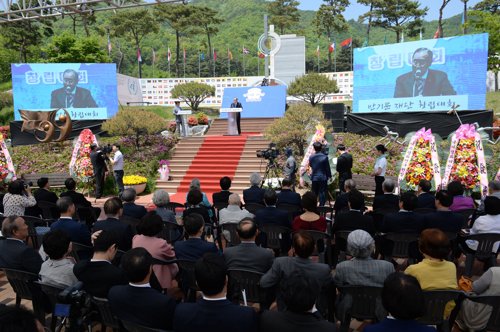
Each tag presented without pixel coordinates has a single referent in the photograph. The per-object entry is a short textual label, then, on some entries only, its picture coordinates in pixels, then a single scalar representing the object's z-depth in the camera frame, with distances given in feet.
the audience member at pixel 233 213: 17.61
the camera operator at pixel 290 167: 30.89
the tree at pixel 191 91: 100.53
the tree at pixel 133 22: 138.72
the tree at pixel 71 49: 99.04
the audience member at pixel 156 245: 13.24
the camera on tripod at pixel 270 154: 34.86
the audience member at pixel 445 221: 15.71
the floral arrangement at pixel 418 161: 30.91
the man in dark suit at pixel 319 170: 28.37
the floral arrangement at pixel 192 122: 66.49
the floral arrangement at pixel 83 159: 39.96
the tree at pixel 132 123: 46.68
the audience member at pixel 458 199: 18.86
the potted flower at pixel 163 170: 43.21
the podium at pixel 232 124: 53.88
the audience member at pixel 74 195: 21.40
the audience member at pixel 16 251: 12.57
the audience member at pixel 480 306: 10.57
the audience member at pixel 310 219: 15.42
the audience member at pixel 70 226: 14.87
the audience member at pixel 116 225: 15.18
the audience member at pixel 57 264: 11.24
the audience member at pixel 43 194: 22.38
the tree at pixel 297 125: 42.60
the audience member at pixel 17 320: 4.93
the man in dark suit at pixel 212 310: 7.89
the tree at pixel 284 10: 174.91
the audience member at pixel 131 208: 18.72
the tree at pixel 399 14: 140.87
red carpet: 41.52
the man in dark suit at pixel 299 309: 7.38
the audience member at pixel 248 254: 12.09
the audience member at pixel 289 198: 21.11
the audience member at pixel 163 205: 18.03
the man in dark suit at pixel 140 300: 8.89
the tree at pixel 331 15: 161.17
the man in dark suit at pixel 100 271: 10.82
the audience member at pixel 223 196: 22.15
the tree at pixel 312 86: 77.41
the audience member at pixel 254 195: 22.07
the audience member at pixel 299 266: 10.93
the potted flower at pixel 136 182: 39.81
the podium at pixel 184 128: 54.80
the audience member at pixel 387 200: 19.61
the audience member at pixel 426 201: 19.55
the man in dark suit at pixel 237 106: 52.85
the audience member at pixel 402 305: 7.24
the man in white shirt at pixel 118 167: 35.70
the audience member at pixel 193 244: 12.83
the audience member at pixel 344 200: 20.06
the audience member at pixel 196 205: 18.34
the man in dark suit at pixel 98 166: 36.73
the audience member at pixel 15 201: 19.95
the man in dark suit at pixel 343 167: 29.66
